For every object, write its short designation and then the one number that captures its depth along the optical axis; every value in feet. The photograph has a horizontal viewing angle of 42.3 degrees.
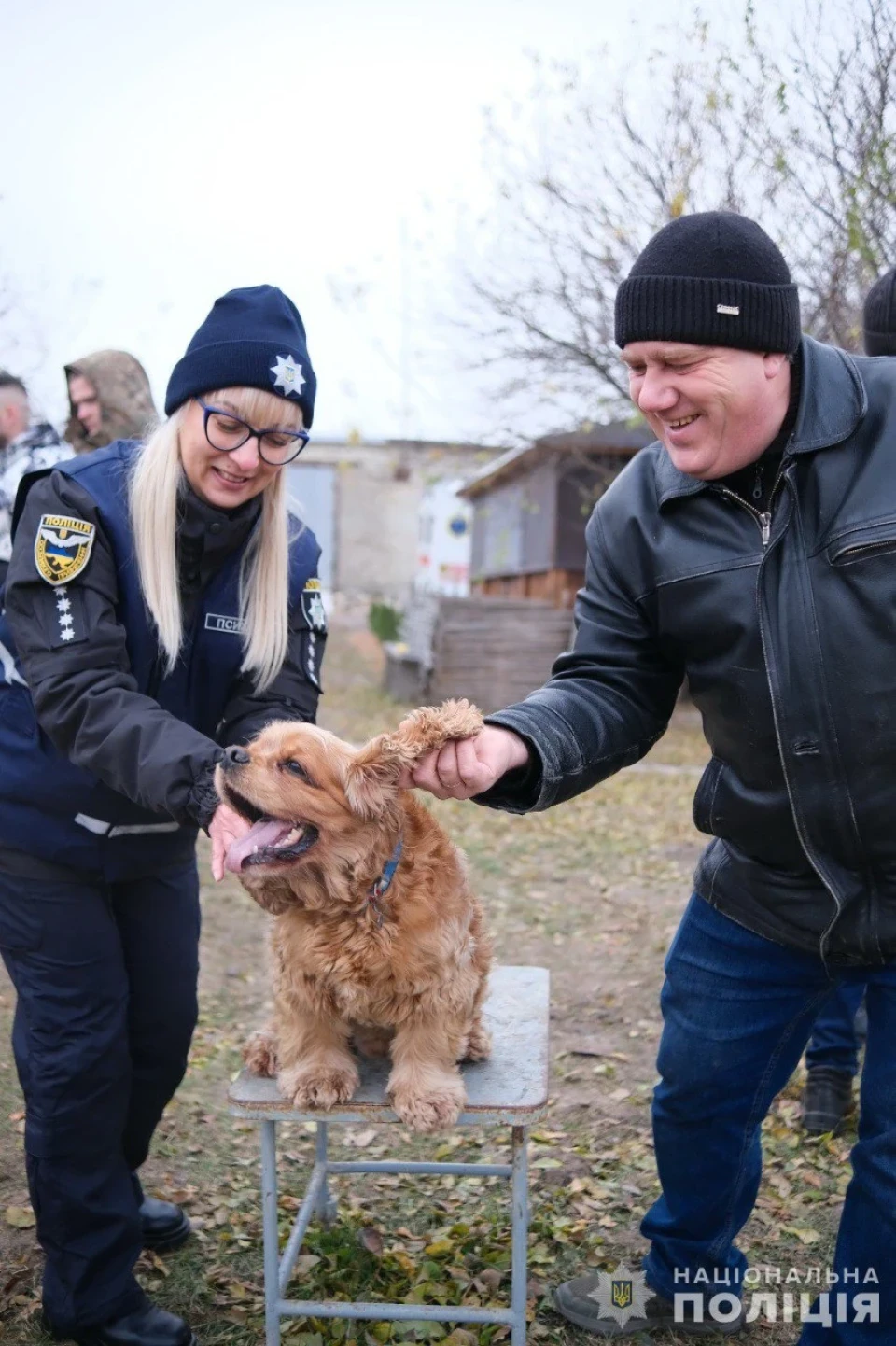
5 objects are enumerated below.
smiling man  9.00
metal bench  10.76
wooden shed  56.75
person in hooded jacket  20.02
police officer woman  10.52
